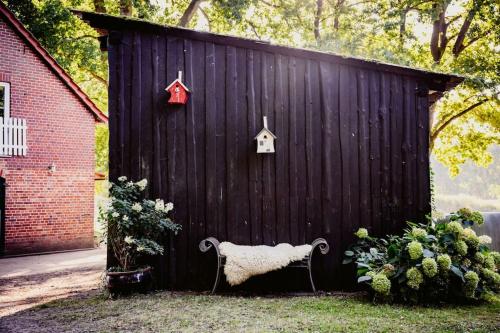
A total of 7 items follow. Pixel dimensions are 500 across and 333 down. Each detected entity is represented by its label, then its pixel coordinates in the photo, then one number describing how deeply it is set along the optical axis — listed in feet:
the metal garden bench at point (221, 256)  19.70
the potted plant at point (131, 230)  18.19
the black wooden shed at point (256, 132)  20.30
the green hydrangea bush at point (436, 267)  17.79
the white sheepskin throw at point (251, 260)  19.04
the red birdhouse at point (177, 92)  20.38
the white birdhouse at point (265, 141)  21.03
